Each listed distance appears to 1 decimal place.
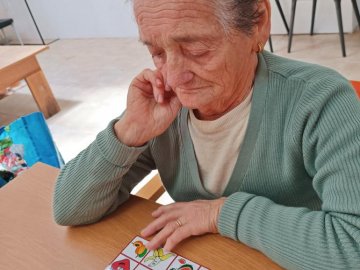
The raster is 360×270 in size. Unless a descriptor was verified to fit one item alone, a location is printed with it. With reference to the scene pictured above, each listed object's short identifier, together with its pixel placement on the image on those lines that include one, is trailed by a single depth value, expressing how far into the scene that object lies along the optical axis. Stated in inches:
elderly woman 27.5
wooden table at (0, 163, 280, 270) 30.1
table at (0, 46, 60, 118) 123.1
